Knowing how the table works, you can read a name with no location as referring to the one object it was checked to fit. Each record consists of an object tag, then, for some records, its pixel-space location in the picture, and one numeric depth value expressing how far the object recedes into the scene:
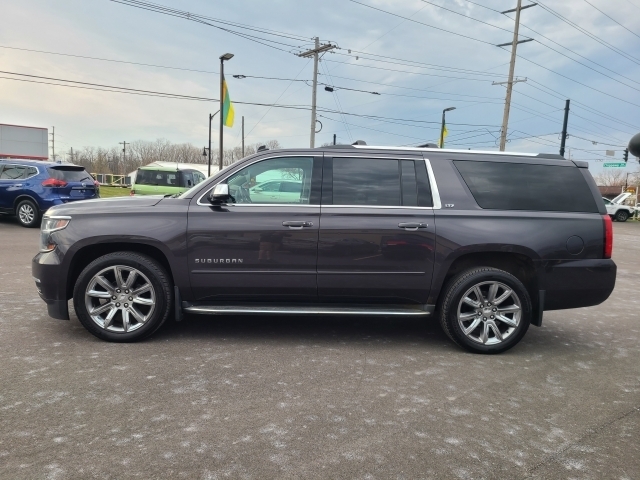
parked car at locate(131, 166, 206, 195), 16.98
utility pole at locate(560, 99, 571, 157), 34.97
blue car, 12.29
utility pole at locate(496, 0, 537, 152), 27.34
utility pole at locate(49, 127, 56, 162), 96.28
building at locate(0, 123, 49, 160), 40.88
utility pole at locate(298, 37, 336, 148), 27.96
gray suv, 4.27
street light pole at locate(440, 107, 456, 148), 33.65
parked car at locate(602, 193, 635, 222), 32.12
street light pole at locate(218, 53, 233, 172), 23.50
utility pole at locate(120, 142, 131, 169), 94.19
